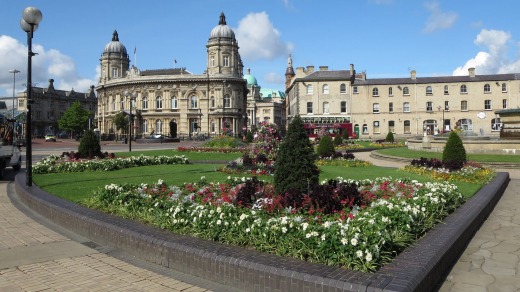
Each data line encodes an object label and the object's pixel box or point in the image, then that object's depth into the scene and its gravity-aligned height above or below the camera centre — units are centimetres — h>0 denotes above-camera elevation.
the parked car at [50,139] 7832 +27
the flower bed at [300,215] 553 -128
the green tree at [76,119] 9850 +478
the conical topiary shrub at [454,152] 1834 -61
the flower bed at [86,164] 1812 -104
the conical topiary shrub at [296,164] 900 -53
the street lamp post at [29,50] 1328 +290
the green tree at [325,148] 2561 -58
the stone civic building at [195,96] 9188 +928
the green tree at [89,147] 2191 -34
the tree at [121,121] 8338 +362
